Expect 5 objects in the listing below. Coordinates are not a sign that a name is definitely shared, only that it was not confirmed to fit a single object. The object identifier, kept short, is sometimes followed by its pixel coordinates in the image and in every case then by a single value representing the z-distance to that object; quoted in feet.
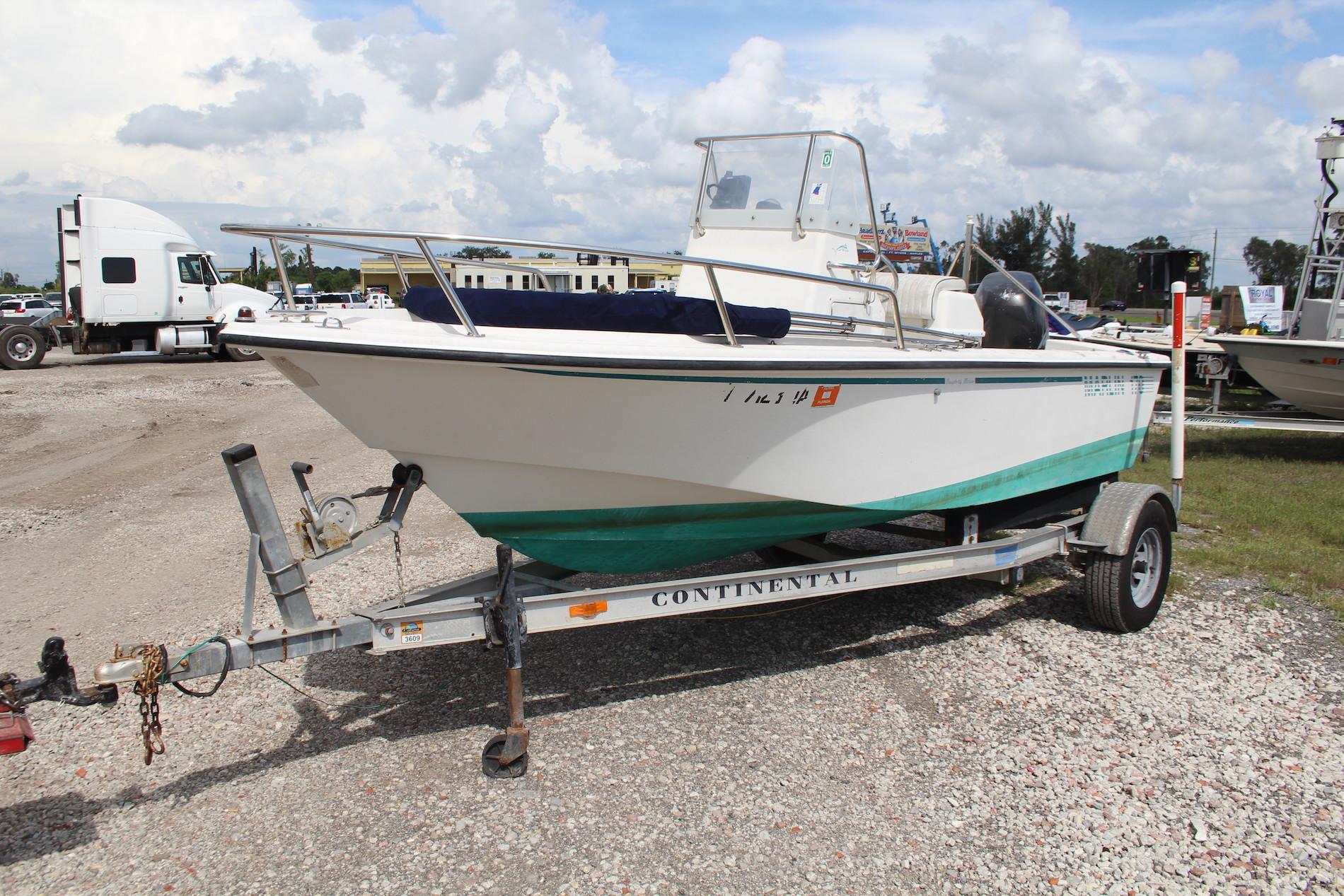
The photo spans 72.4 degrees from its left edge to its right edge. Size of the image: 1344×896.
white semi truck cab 58.44
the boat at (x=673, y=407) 10.28
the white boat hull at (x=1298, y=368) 31.12
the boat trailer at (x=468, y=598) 9.11
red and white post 17.61
